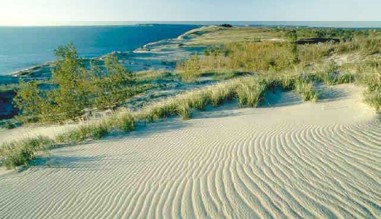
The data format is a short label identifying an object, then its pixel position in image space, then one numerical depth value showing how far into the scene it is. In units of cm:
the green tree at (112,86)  1572
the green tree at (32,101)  1582
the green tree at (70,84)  1455
